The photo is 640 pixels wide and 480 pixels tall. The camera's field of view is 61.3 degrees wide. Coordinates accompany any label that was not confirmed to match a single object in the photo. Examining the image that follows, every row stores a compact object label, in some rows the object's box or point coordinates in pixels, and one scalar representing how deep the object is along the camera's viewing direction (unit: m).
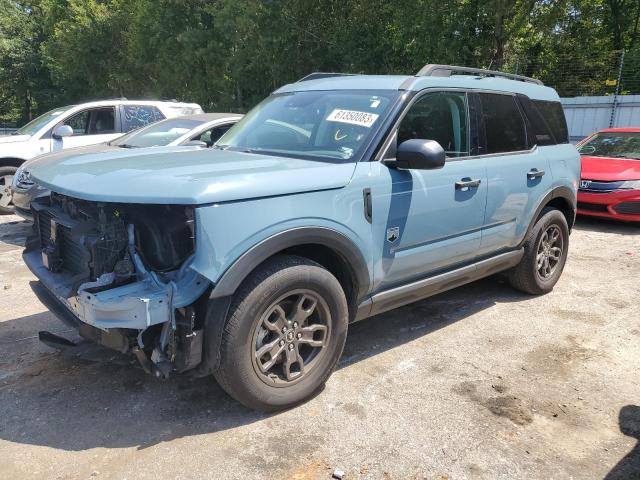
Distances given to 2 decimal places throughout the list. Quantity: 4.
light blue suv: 2.68
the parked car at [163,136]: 6.84
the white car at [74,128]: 8.34
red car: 7.86
